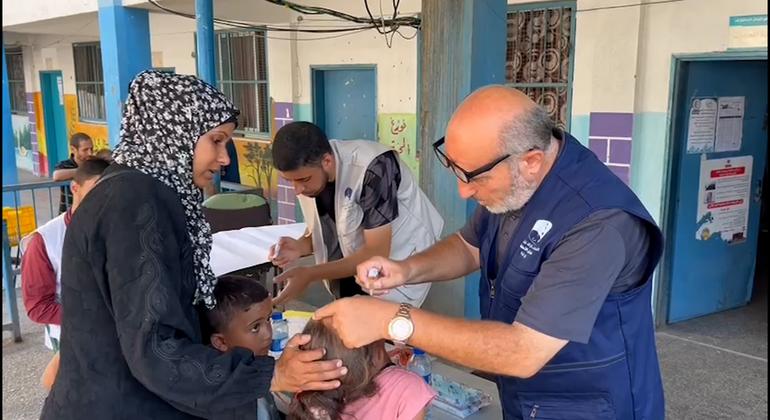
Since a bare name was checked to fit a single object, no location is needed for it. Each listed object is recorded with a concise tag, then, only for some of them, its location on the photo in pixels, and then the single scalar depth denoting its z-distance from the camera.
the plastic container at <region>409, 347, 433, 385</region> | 2.30
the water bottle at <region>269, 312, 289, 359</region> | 2.68
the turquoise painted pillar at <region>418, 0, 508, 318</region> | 3.20
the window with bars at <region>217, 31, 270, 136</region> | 8.70
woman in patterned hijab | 1.36
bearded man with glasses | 1.45
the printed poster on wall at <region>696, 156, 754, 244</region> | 5.16
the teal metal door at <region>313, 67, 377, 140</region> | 7.46
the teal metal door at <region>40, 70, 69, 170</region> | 13.92
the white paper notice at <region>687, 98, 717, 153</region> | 4.89
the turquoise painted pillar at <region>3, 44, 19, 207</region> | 9.04
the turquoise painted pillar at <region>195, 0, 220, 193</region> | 5.44
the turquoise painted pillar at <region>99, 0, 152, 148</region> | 7.02
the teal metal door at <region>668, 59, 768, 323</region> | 4.91
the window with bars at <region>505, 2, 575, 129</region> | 5.32
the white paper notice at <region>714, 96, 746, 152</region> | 5.08
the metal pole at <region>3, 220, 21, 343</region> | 4.83
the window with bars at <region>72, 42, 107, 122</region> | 12.27
